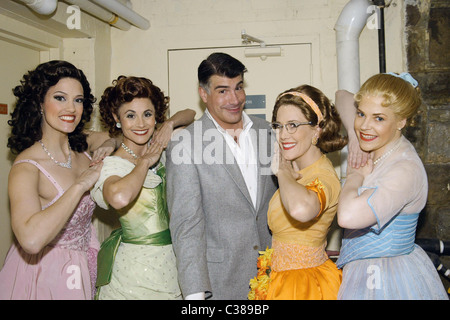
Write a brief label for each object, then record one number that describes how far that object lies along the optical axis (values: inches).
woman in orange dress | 72.6
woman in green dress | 83.3
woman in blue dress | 65.9
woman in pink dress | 78.9
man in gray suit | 78.4
